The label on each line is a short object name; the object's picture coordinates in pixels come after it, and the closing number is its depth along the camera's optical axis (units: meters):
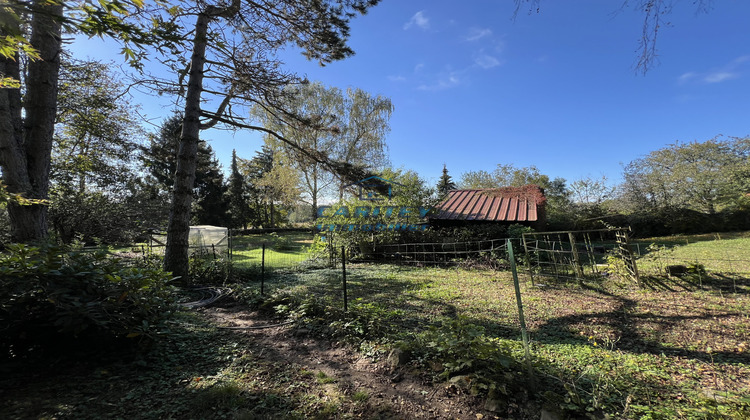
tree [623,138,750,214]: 17.97
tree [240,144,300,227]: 25.81
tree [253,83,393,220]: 23.25
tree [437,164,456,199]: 32.41
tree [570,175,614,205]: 22.14
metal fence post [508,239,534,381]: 2.21
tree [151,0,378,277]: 6.30
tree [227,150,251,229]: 27.83
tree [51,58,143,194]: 8.20
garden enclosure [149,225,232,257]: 12.75
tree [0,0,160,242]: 4.47
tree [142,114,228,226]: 22.94
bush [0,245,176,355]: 2.32
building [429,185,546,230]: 13.30
